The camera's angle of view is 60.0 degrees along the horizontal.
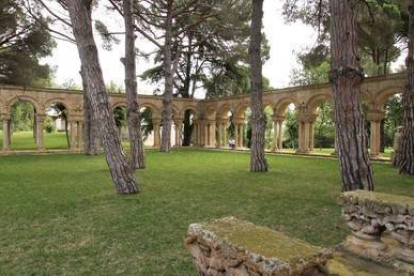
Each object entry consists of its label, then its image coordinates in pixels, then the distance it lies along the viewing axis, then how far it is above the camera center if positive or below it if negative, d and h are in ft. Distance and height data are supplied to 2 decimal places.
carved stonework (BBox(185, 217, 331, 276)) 6.40 -2.24
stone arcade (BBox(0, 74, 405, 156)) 47.73 +5.06
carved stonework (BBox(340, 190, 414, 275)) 9.31 -2.51
